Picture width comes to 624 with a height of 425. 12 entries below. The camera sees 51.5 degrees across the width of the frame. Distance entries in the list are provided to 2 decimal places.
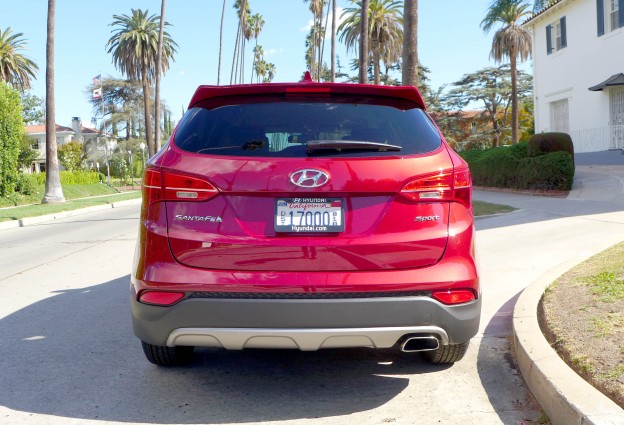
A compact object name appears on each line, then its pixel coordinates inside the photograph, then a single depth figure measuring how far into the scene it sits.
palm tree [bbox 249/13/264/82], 81.88
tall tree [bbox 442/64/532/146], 58.72
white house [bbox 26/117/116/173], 73.44
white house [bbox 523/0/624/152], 24.44
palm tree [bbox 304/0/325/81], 66.62
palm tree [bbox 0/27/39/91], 50.31
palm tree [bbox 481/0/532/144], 40.19
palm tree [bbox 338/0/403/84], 39.81
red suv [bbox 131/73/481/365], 3.43
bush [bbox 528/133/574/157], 17.42
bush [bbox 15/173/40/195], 31.70
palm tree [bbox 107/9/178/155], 53.88
